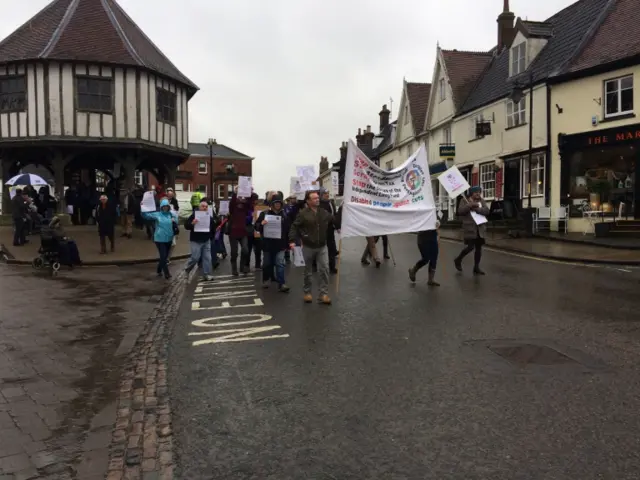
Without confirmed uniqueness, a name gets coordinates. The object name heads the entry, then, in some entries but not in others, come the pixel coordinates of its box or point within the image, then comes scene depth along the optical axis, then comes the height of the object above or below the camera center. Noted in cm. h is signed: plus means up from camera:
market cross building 2147 +483
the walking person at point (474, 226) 1193 -16
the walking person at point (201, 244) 1171 -52
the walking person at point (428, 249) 1070 -57
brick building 7262 +662
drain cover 556 -138
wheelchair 1314 -72
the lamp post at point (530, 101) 2139 +450
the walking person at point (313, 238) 884 -29
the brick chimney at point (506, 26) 3116 +1068
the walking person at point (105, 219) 1551 +2
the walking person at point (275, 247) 1044 -52
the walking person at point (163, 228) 1195 -18
